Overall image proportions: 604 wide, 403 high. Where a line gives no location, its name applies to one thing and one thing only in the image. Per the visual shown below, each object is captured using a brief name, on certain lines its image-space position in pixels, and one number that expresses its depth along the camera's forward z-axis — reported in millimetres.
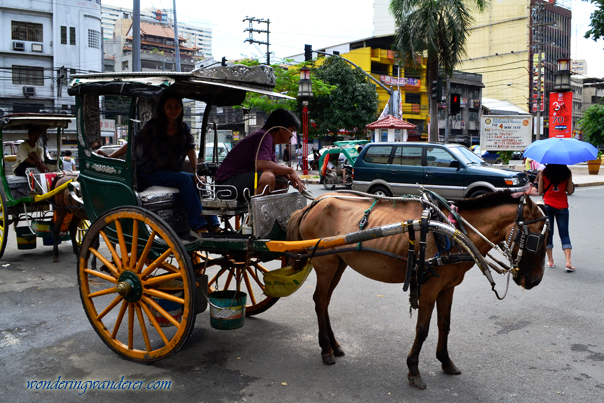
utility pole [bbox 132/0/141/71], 15156
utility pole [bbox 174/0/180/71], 22219
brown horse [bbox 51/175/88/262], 7383
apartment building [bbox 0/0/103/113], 35594
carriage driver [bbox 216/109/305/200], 4594
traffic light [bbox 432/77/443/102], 18219
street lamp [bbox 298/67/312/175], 21969
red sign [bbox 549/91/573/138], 20547
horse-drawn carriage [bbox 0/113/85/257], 7660
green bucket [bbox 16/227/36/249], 8016
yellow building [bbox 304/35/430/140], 43812
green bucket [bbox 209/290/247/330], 4297
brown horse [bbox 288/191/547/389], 3613
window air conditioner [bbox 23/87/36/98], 35938
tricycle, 20250
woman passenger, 4668
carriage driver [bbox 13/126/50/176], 8461
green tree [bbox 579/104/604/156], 29594
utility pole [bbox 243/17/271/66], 38812
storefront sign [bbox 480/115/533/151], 21031
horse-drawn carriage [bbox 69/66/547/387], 3611
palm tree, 23648
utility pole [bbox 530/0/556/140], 35188
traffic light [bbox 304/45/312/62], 21631
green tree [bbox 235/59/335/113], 24688
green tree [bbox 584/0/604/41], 24969
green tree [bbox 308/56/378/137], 33906
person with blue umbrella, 6977
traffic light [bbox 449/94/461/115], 17891
